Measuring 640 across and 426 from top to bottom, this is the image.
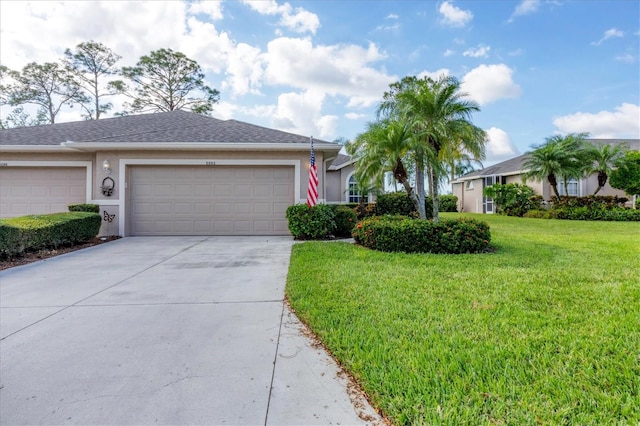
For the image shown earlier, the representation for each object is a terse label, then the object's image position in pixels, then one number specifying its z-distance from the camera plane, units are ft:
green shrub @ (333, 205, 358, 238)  31.78
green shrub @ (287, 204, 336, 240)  29.60
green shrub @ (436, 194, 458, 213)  82.94
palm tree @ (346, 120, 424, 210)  25.63
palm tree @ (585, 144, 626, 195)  52.01
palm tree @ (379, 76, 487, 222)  25.85
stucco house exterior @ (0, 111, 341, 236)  32.91
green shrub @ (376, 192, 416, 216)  42.39
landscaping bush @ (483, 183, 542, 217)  61.36
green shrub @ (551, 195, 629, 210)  54.54
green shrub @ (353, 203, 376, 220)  41.74
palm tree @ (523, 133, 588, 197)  53.06
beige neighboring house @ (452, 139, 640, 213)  61.87
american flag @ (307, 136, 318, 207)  29.58
